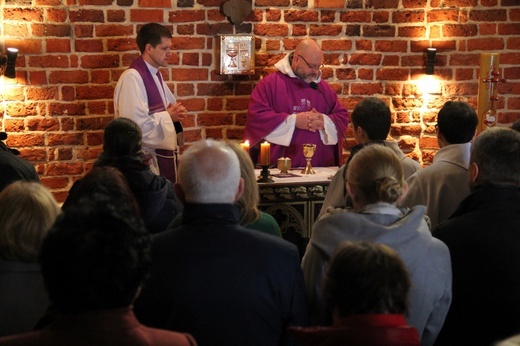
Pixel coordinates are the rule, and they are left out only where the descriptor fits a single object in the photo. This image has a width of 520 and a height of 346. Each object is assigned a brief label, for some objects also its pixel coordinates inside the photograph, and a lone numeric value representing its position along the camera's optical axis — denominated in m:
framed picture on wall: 5.93
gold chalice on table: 5.20
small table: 4.82
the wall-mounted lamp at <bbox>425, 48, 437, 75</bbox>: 6.22
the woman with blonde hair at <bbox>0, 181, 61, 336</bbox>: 2.13
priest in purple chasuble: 5.61
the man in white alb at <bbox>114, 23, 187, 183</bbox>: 5.32
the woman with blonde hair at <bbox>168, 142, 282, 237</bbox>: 2.68
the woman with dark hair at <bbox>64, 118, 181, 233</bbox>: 3.49
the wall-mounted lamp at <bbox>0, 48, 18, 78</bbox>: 5.36
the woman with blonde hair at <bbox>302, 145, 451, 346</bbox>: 2.43
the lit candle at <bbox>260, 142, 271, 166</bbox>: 4.92
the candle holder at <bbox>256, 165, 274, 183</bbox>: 4.85
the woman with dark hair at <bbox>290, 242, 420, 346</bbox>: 1.80
